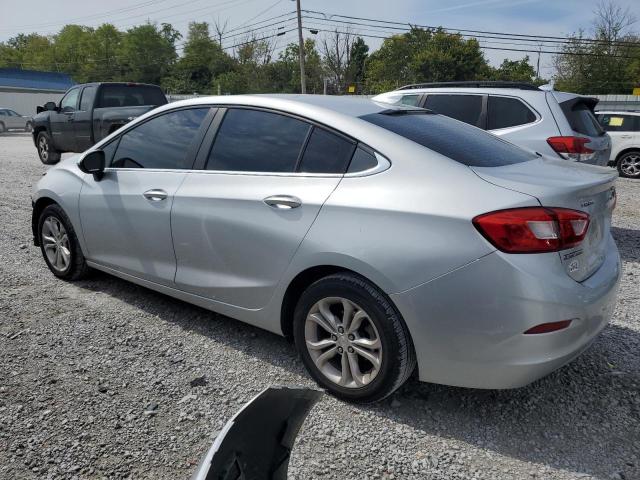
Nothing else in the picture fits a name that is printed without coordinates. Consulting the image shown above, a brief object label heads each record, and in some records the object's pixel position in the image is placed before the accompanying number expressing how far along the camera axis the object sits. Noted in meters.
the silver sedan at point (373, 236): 2.43
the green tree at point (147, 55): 87.44
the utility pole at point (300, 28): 42.91
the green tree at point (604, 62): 46.09
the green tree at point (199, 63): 76.75
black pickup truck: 11.48
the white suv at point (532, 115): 6.46
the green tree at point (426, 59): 59.78
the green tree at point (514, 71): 63.03
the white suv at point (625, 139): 13.38
